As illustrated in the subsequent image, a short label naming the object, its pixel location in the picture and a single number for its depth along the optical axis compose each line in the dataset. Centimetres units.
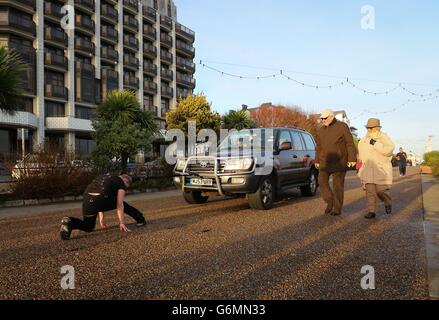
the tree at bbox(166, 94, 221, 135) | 2462
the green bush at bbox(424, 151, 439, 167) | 2841
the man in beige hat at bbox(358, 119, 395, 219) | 704
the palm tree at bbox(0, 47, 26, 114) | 1025
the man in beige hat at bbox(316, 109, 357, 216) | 729
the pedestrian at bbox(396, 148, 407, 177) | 2393
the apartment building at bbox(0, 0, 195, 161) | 3691
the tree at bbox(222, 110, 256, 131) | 2691
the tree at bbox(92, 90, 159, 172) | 1523
